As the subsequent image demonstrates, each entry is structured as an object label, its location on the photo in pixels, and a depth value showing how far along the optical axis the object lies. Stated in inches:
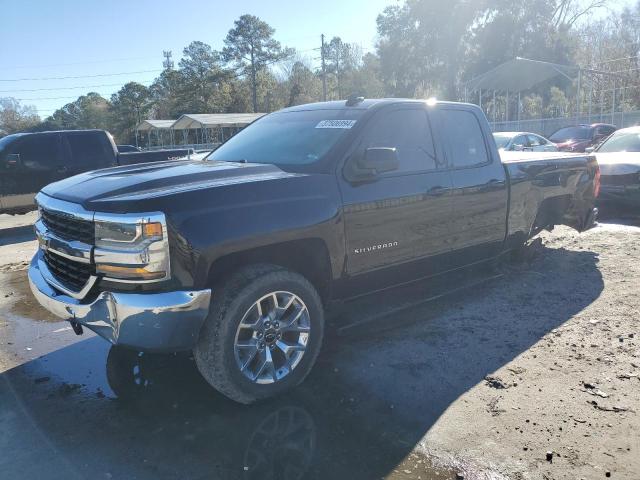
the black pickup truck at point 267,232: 119.3
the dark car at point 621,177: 357.7
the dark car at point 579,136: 770.8
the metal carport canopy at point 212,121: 1620.3
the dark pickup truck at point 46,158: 440.1
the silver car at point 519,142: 589.9
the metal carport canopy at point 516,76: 1155.3
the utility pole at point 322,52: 1904.4
